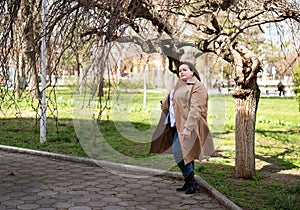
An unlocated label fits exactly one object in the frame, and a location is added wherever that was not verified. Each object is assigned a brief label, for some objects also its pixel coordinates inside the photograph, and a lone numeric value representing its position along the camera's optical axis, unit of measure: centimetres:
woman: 562
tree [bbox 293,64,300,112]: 1642
